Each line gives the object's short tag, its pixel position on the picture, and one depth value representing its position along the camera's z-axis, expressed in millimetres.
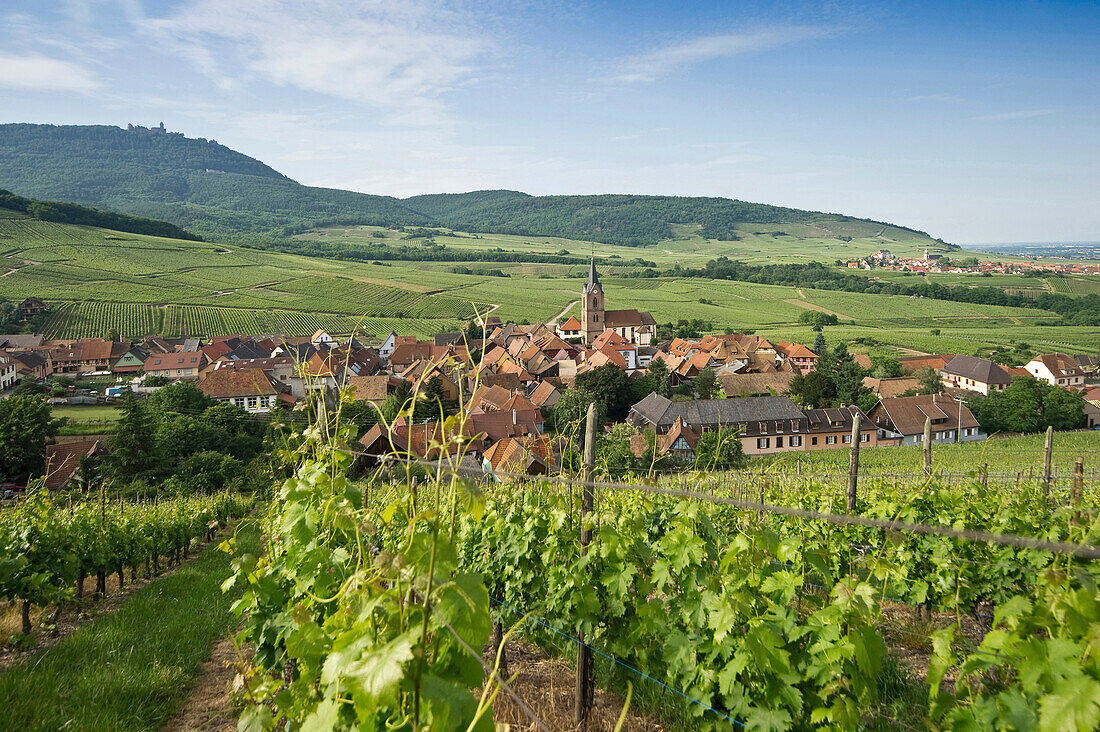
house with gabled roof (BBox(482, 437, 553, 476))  21208
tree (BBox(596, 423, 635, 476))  27031
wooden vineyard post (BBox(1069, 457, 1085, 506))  6040
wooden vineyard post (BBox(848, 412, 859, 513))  6039
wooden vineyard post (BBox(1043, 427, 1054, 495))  6797
